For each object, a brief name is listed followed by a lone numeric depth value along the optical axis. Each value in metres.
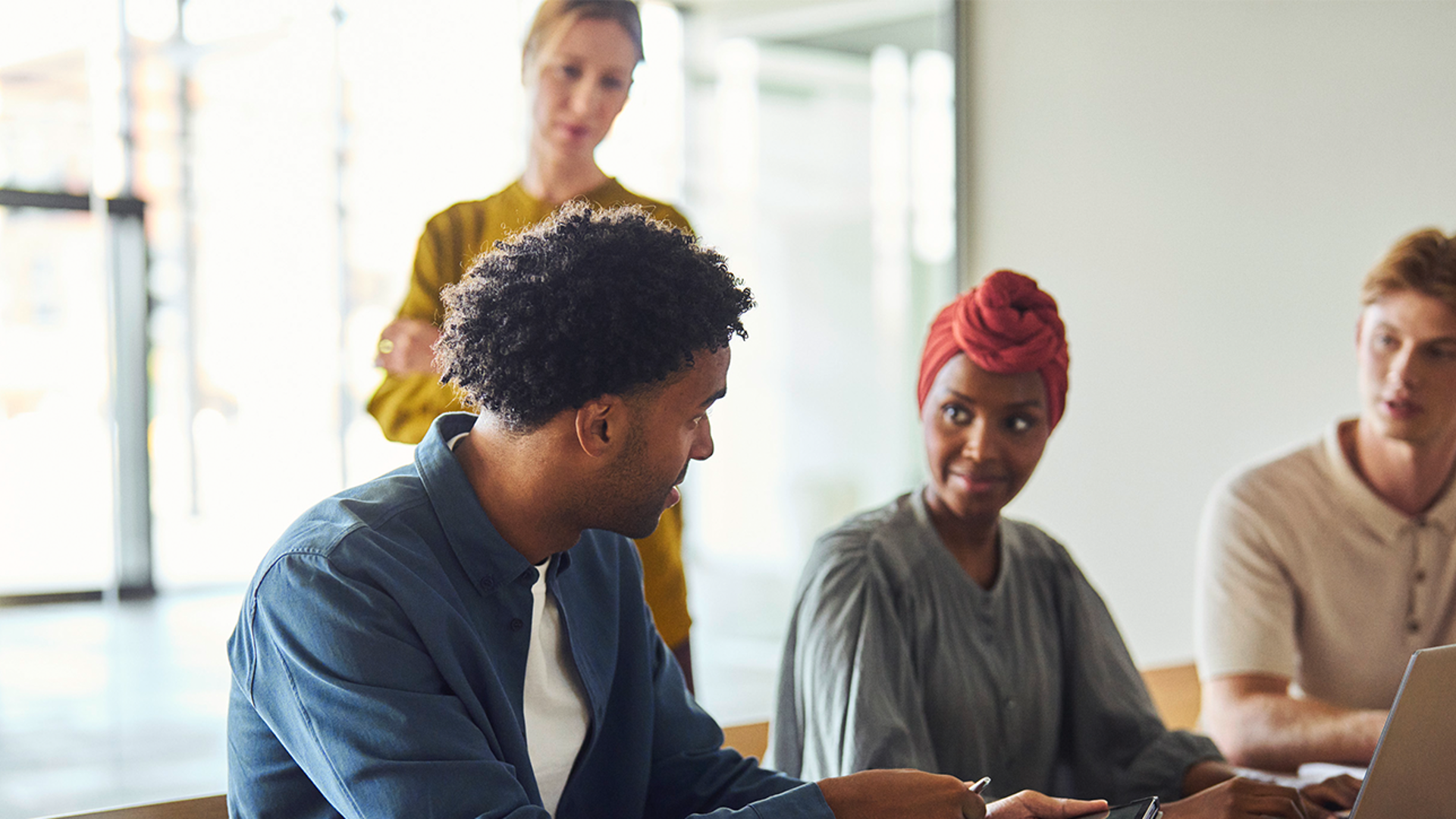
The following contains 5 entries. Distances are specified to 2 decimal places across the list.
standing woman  2.05
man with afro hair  1.10
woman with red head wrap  1.71
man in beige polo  2.13
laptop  1.22
